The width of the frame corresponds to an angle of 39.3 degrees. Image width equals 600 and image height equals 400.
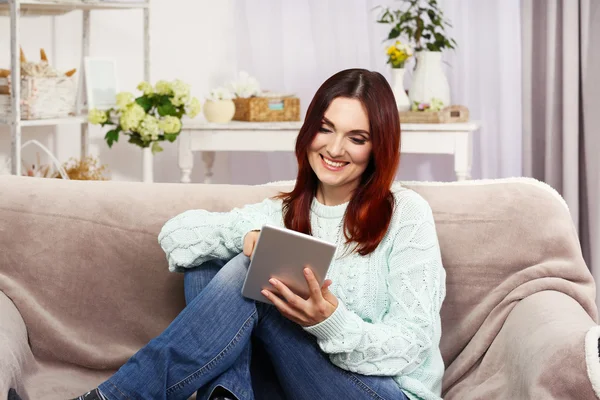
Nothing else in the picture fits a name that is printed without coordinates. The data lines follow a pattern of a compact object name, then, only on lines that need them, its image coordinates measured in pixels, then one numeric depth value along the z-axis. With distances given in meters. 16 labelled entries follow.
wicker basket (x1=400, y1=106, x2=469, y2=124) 3.43
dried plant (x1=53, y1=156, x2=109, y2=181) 3.68
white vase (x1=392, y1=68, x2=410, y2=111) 3.61
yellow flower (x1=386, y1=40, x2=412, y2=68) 3.58
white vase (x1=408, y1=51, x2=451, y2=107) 3.59
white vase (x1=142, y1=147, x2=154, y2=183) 3.68
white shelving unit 3.19
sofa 1.84
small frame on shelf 3.63
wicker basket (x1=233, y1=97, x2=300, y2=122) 3.66
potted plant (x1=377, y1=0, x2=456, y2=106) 3.59
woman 1.57
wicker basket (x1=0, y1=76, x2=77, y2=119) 3.25
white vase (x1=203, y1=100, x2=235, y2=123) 3.67
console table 3.39
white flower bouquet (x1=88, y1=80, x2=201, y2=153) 3.48
